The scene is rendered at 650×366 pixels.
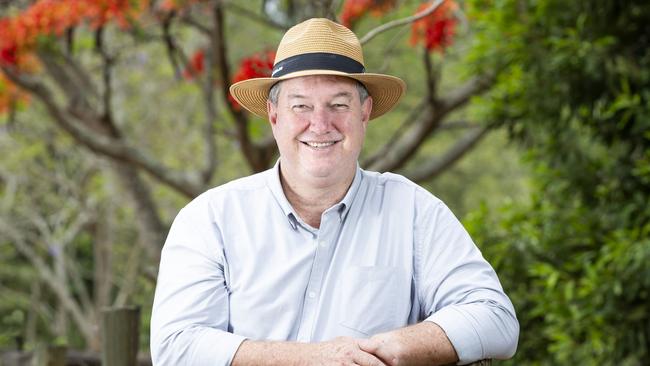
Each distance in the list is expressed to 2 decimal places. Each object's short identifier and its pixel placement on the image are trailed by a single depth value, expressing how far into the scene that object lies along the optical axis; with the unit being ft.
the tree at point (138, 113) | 25.17
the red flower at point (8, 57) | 26.35
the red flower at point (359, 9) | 26.05
